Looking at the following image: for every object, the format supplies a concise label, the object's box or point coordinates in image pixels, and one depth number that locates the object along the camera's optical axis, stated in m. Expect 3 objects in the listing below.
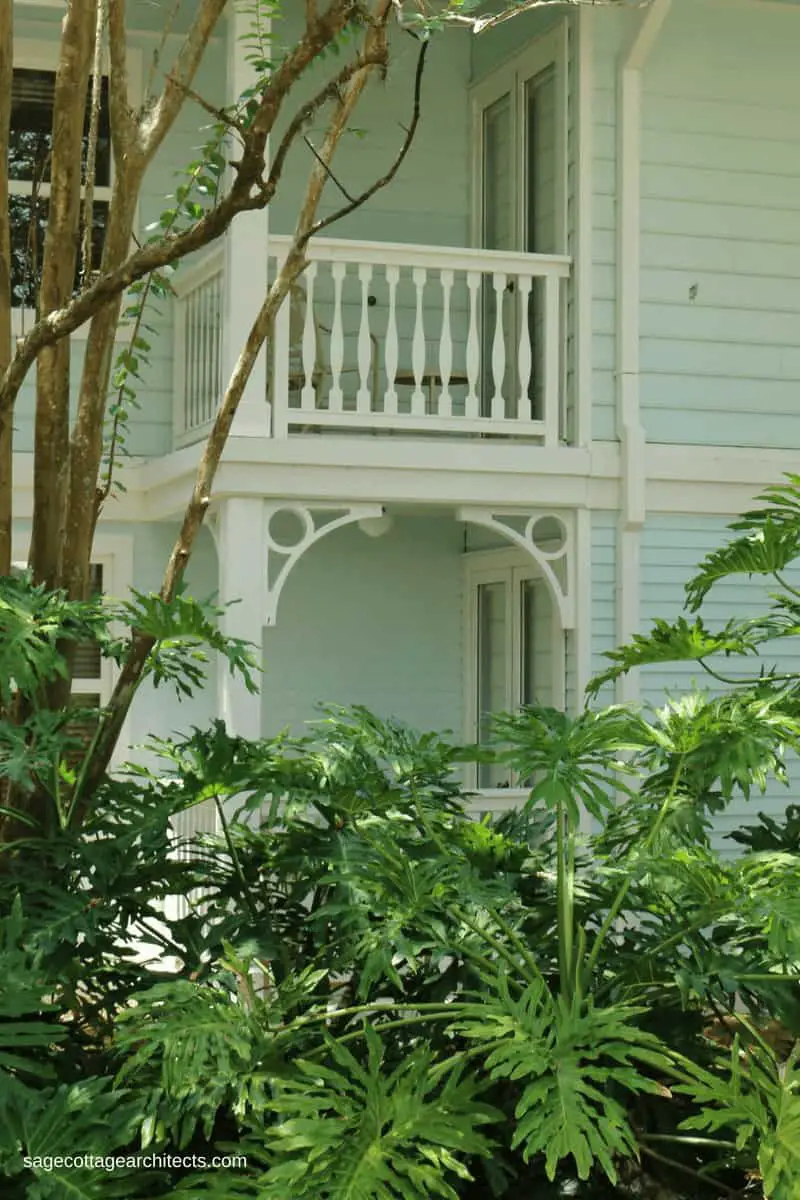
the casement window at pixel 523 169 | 9.42
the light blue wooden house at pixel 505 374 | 8.69
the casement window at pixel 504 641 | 10.27
